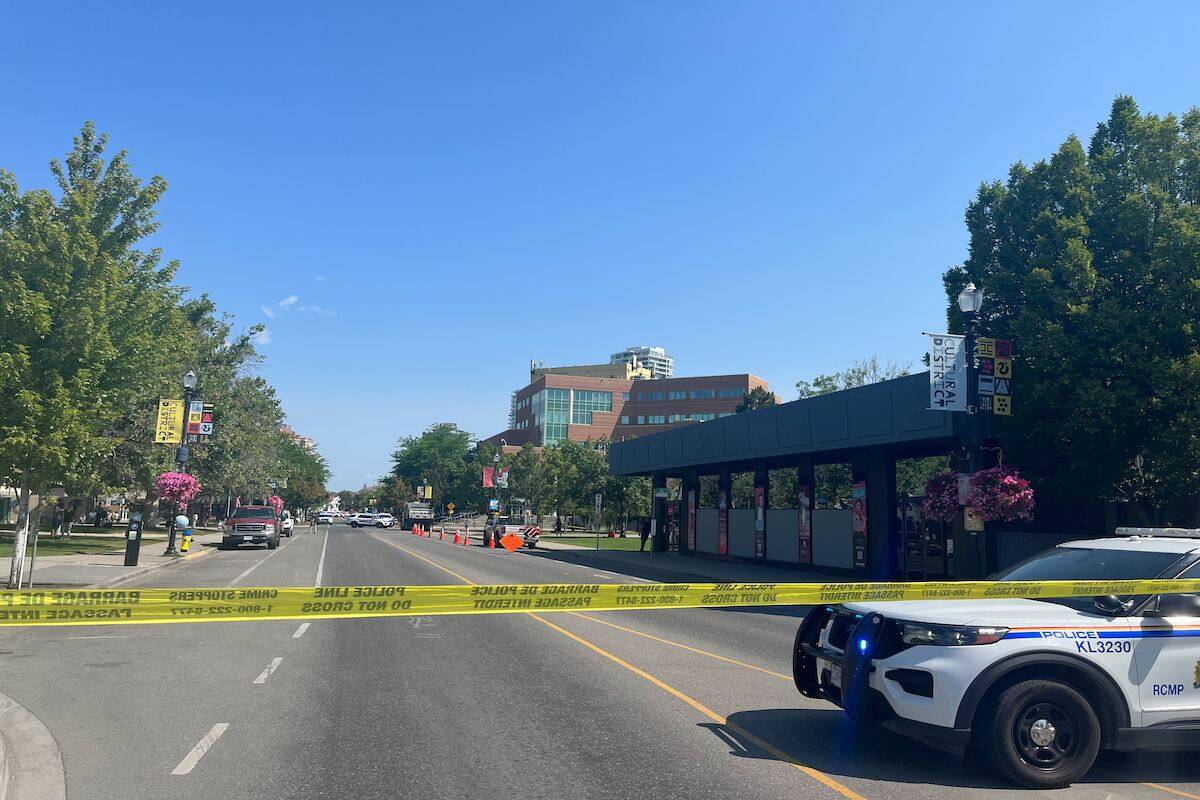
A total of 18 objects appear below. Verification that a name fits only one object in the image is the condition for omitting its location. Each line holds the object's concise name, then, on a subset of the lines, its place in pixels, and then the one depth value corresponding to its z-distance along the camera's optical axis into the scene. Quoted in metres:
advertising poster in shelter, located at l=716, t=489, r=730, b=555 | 37.69
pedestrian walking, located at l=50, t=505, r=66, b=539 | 39.27
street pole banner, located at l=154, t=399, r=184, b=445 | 28.59
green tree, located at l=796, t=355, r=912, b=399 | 62.69
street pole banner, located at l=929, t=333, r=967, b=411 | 19.22
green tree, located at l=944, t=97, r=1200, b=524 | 17.95
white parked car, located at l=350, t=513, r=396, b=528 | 91.25
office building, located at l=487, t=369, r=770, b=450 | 131.50
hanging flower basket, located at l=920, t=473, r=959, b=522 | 20.97
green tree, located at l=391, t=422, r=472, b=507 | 122.38
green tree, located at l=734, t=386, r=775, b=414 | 87.75
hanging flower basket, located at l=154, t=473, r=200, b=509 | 34.91
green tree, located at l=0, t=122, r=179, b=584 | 16.56
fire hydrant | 32.94
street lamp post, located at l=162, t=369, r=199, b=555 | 29.17
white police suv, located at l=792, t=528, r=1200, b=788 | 5.67
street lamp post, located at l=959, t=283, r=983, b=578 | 18.16
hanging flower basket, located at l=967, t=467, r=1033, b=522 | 18.73
